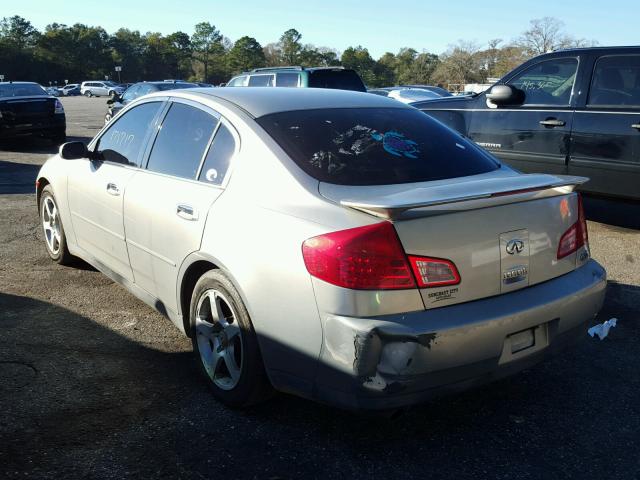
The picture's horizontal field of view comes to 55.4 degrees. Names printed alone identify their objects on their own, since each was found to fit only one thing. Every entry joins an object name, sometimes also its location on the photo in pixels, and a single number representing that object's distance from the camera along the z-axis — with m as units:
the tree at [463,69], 79.94
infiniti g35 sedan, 2.40
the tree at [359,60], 129.50
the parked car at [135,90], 16.81
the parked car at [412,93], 19.88
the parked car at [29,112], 13.85
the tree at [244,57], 125.19
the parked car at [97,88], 68.44
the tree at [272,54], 130.88
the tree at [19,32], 118.56
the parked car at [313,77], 13.33
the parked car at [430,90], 21.83
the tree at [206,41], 141.75
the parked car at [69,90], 77.04
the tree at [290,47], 129.12
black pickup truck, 6.01
